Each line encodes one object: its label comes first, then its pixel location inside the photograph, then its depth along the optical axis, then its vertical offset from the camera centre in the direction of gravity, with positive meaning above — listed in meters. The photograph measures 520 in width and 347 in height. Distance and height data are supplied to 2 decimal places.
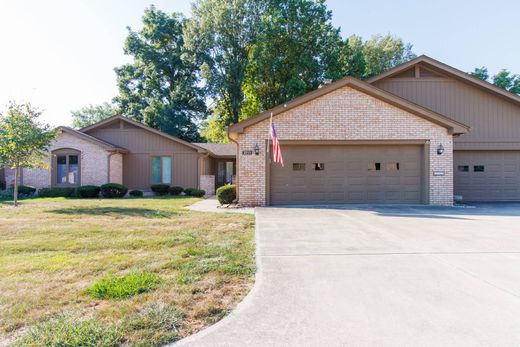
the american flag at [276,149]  10.00 +0.90
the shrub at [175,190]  18.62 -0.85
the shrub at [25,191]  17.25 -0.82
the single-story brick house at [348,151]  11.70 +0.99
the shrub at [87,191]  16.61 -0.80
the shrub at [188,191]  18.45 -0.90
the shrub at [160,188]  18.56 -0.75
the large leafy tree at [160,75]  31.84 +11.12
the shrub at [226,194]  12.17 -0.73
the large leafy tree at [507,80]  25.67 +8.25
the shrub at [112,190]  16.80 -0.77
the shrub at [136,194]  18.20 -1.07
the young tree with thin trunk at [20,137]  11.38 +1.53
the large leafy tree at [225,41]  27.20 +12.55
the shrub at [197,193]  18.36 -1.02
